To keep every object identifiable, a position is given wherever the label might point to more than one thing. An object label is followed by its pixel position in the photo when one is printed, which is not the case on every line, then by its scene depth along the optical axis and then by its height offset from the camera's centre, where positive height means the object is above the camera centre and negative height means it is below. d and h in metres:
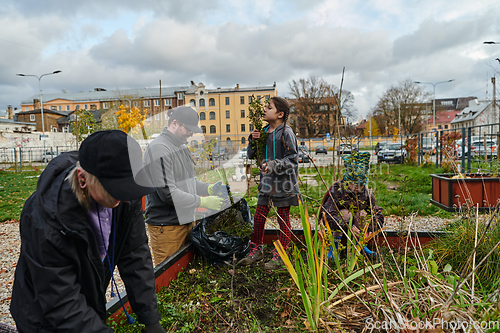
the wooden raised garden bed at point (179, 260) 1.69 -0.93
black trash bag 2.55 -0.85
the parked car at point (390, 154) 15.64 -0.69
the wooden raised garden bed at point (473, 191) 3.49 -0.61
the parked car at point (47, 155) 22.15 -0.18
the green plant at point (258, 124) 2.76 +0.21
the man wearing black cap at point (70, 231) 1.02 -0.28
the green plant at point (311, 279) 1.61 -0.76
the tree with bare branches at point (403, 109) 38.00 +4.33
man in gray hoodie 2.15 -0.31
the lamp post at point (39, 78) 25.20 +6.48
